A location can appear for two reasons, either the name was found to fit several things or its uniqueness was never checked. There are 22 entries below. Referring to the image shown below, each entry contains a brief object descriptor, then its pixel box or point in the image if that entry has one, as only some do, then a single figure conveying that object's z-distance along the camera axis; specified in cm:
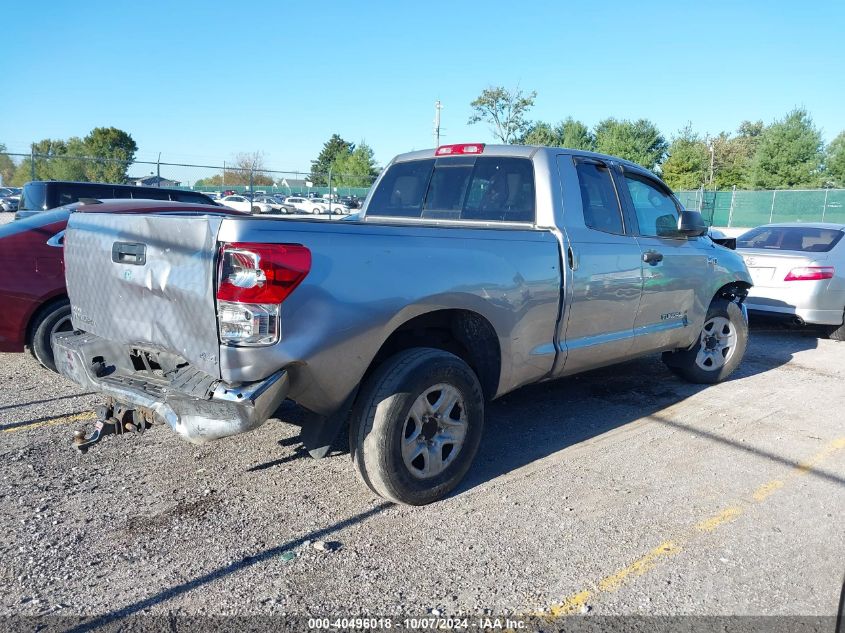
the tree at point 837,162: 4788
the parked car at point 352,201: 3687
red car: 548
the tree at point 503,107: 5538
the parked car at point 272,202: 3181
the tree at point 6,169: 2737
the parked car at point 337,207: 3881
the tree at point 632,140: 5919
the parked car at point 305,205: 3894
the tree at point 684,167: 5581
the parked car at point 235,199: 3606
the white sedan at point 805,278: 801
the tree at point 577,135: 6362
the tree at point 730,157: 6469
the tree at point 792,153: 4816
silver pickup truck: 291
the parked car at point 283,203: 3547
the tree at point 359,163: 6769
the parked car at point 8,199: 3738
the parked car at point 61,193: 1049
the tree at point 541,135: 5981
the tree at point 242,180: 3362
